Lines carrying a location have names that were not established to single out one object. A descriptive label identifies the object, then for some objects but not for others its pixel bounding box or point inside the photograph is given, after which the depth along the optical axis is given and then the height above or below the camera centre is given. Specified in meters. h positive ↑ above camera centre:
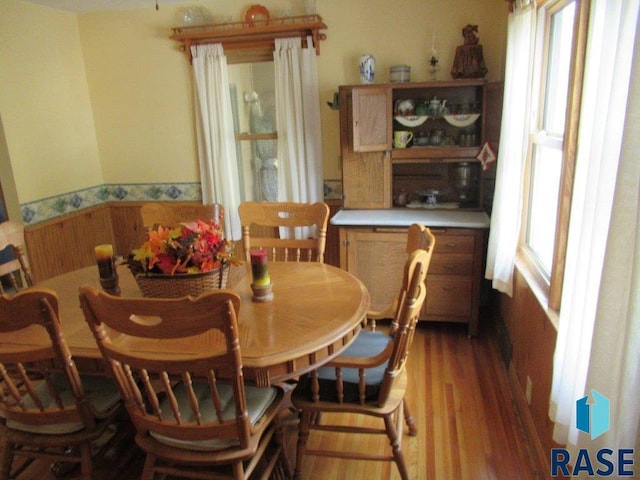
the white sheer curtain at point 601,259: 0.98 -0.35
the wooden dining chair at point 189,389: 1.22 -0.81
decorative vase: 3.15 +0.35
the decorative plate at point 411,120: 3.12 -0.01
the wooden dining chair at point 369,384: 1.52 -0.96
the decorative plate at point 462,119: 3.04 -0.02
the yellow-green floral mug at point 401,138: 3.16 -0.13
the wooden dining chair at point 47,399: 1.35 -0.95
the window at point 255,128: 3.62 -0.03
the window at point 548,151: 1.75 -0.18
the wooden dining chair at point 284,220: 2.47 -0.52
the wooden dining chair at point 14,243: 2.27 -0.55
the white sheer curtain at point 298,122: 3.37 +0.00
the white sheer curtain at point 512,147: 2.33 -0.17
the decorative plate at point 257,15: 3.36 +0.78
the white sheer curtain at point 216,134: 3.52 -0.07
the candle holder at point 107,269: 1.96 -0.60
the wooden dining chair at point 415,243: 1.72 -0.49
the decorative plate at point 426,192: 3.36 -0.54
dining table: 1.43 -0.69
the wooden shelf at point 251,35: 3.29 +0.65
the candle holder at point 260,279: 1.78 -0.60
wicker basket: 1.72 -0.59
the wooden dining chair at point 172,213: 2.68 -0.50
